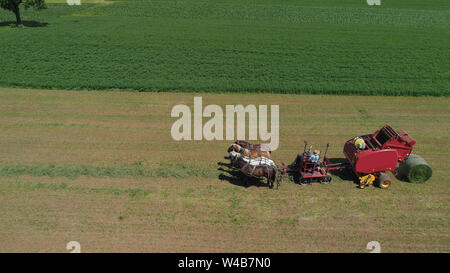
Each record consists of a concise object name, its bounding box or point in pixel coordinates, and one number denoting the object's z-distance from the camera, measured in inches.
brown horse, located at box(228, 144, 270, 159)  552.1
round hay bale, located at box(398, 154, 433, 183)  540.1
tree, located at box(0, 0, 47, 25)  1360.7
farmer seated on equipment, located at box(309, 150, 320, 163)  530.3
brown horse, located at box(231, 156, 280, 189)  525.3
